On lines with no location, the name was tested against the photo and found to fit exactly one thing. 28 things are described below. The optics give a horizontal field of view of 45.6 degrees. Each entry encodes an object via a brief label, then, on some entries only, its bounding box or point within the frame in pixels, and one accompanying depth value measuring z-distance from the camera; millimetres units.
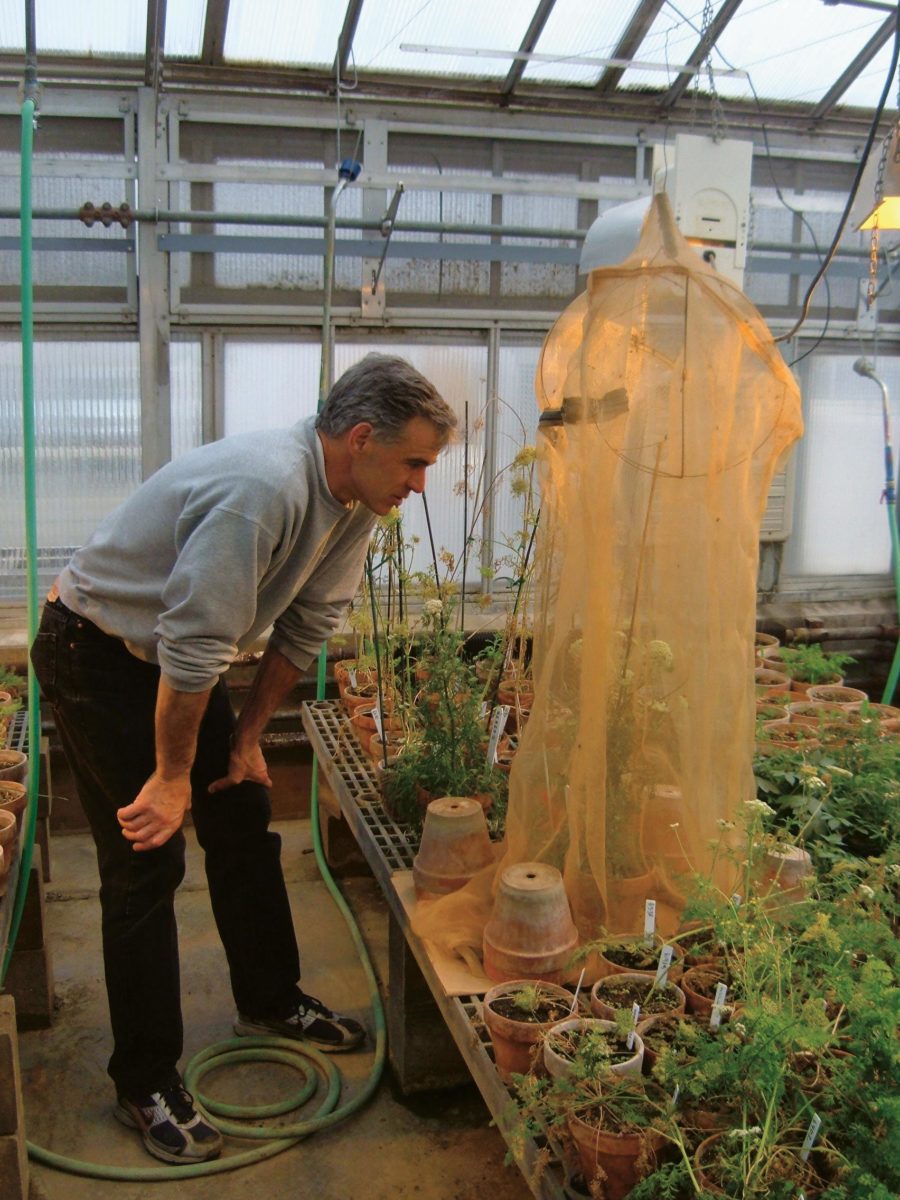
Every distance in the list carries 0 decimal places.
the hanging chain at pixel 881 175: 2683
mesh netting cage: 1765
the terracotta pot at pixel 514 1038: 1516
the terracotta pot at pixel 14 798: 2469
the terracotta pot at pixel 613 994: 1583
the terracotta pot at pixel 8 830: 2281
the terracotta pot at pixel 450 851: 2066
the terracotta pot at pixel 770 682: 3521
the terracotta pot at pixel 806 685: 3736
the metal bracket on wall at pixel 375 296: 4180
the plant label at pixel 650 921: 1714
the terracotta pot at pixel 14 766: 2662
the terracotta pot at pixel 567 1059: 1393
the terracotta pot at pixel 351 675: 3523
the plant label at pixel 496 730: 2539
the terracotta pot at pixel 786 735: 2744
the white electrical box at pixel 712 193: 3359
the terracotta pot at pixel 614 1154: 1278
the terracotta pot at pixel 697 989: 1612
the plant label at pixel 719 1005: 1438
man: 1858
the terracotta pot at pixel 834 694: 3652
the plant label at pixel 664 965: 1604
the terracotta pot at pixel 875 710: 3099
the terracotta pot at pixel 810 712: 3191
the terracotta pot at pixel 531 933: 1755
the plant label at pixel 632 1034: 1455
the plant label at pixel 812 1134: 1230
